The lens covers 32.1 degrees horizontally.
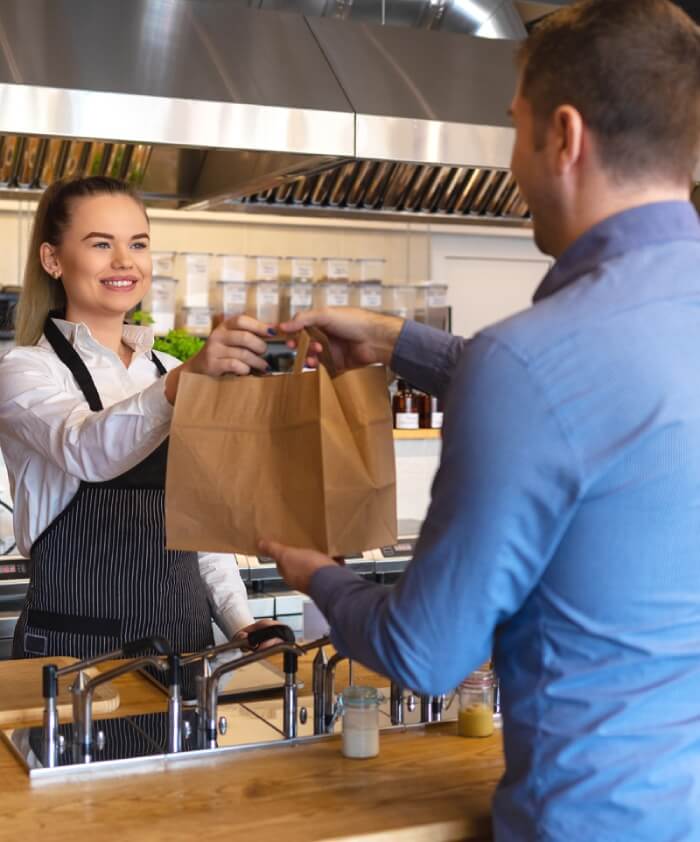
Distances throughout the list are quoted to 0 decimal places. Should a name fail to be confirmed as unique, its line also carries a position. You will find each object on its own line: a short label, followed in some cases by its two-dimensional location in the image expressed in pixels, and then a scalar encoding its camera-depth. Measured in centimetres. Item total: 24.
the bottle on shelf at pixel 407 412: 438
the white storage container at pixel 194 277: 556
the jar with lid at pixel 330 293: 565
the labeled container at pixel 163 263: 539
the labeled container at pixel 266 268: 567
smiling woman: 194
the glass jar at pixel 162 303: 524
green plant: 396
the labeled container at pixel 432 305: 584
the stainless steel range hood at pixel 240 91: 256
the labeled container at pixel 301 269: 573
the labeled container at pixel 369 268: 596
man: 105
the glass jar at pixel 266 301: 553
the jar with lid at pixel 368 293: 576
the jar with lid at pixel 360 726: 159
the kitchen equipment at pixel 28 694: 180
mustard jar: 170
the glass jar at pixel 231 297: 554
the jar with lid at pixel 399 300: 582
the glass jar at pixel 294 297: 560
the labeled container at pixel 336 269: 577
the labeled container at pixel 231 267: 565
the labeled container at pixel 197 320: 536
